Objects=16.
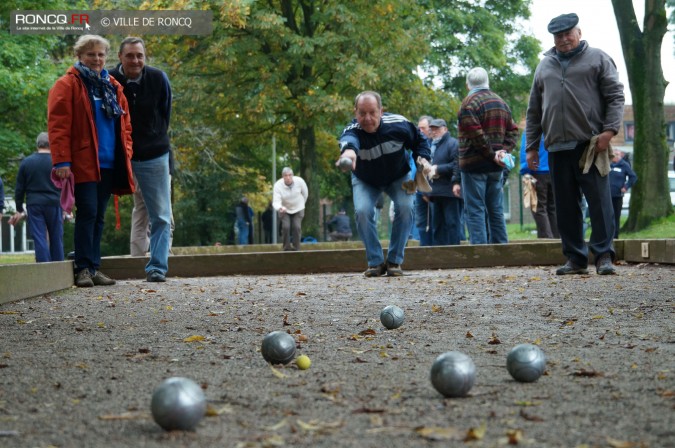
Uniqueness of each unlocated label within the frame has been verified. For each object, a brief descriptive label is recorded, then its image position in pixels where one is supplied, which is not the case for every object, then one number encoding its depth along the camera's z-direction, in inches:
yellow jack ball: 176.9
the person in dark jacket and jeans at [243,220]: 1339.8
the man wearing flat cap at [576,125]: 374.3
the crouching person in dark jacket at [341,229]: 1552.7
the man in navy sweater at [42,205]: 516.1
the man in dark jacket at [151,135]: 394.3
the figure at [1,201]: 569.0
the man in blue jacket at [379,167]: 407.2
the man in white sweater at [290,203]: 818.2
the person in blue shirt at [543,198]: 567.8
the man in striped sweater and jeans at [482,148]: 476.7
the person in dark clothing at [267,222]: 1571.1
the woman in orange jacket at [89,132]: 362.9
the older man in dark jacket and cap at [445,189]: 549.0
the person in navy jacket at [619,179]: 622.5
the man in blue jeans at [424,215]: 608.4
